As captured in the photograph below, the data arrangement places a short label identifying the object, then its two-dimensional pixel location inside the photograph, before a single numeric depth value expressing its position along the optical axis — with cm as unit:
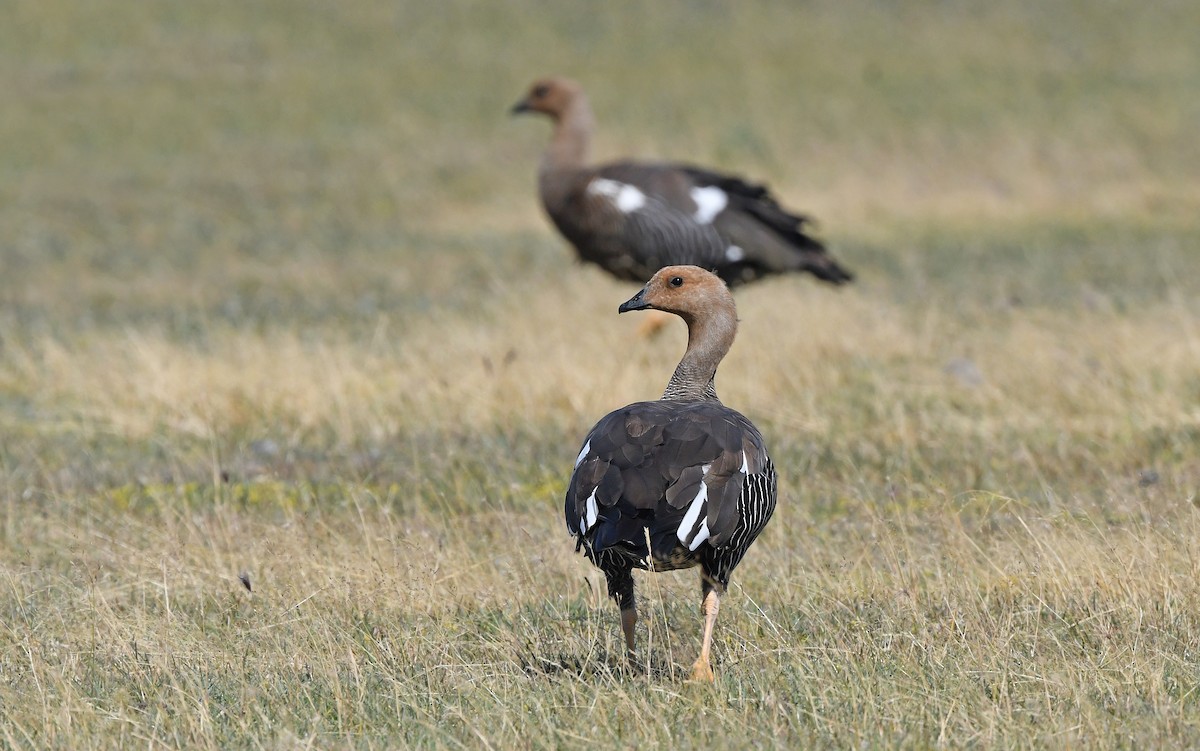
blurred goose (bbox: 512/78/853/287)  2711
